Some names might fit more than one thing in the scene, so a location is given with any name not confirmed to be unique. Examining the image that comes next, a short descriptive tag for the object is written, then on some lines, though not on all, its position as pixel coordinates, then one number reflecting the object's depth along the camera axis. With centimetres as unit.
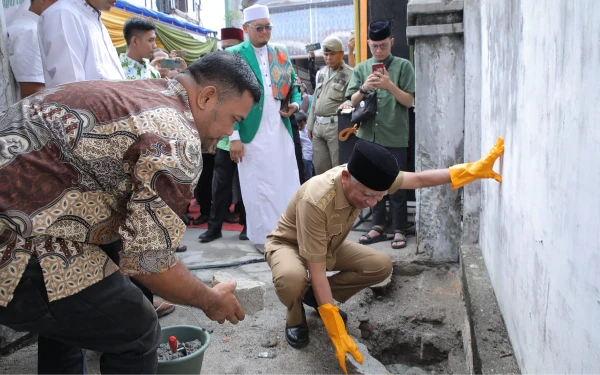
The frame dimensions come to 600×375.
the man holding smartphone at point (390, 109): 439
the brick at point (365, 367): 248
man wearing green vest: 440
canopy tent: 941
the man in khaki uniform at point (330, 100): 539
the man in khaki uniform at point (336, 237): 255
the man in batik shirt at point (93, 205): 144
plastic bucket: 222
